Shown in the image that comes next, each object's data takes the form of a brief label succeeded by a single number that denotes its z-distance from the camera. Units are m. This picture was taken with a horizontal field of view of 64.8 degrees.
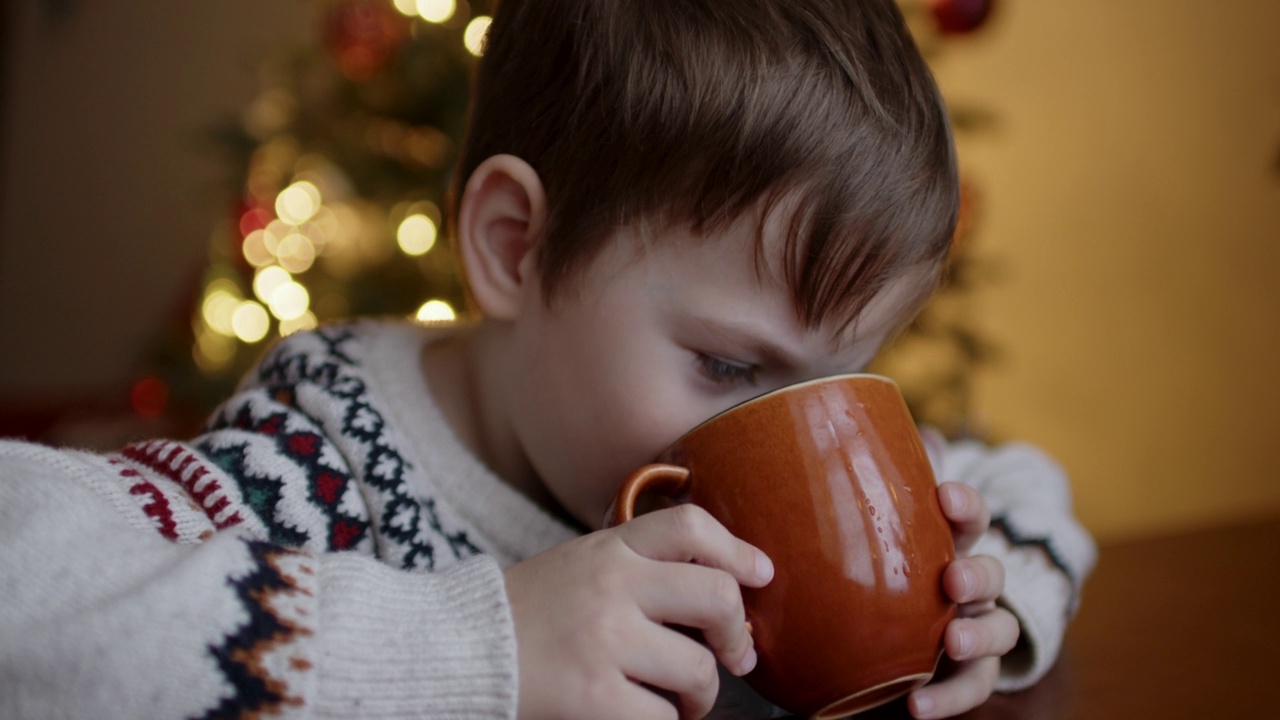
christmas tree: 2.19
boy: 0.51
